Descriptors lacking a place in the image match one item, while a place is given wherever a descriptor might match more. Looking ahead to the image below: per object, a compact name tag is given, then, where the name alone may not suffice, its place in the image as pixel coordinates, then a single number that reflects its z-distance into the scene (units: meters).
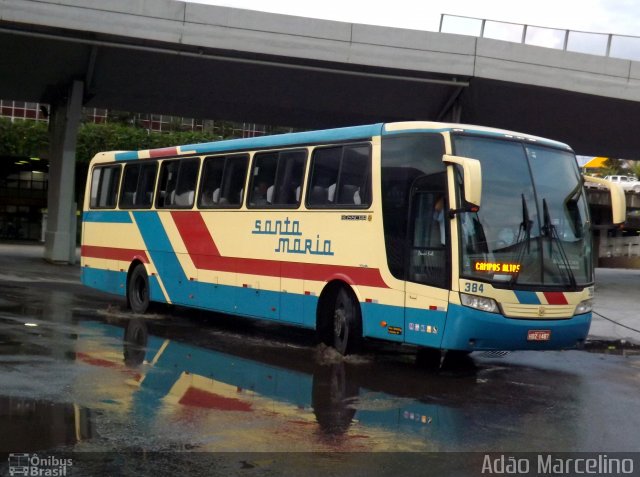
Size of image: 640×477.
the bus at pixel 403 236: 11.05
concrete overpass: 25.30
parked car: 46.12
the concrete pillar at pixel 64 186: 30.36
